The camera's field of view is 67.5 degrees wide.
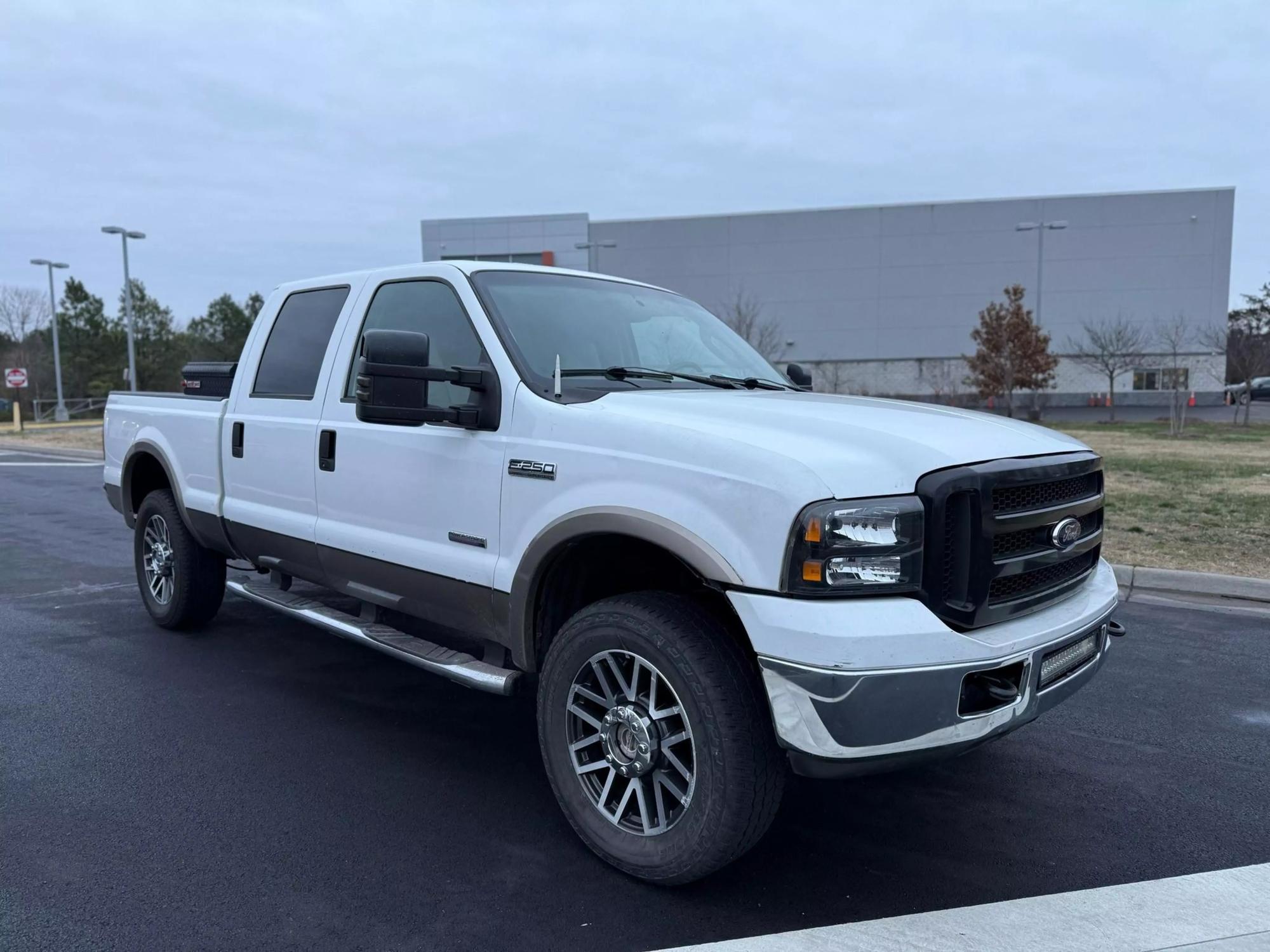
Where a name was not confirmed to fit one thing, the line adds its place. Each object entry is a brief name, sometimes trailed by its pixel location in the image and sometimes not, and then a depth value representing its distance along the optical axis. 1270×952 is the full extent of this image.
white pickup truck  2.62
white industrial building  45.47
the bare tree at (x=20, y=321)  55.66
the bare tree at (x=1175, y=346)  24.58
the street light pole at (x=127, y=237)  30.88
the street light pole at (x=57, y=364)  36.78
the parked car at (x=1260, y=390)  47.50
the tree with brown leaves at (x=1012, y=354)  30.30
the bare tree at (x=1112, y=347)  33.62
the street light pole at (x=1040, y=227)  31.75
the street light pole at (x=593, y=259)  45.16
